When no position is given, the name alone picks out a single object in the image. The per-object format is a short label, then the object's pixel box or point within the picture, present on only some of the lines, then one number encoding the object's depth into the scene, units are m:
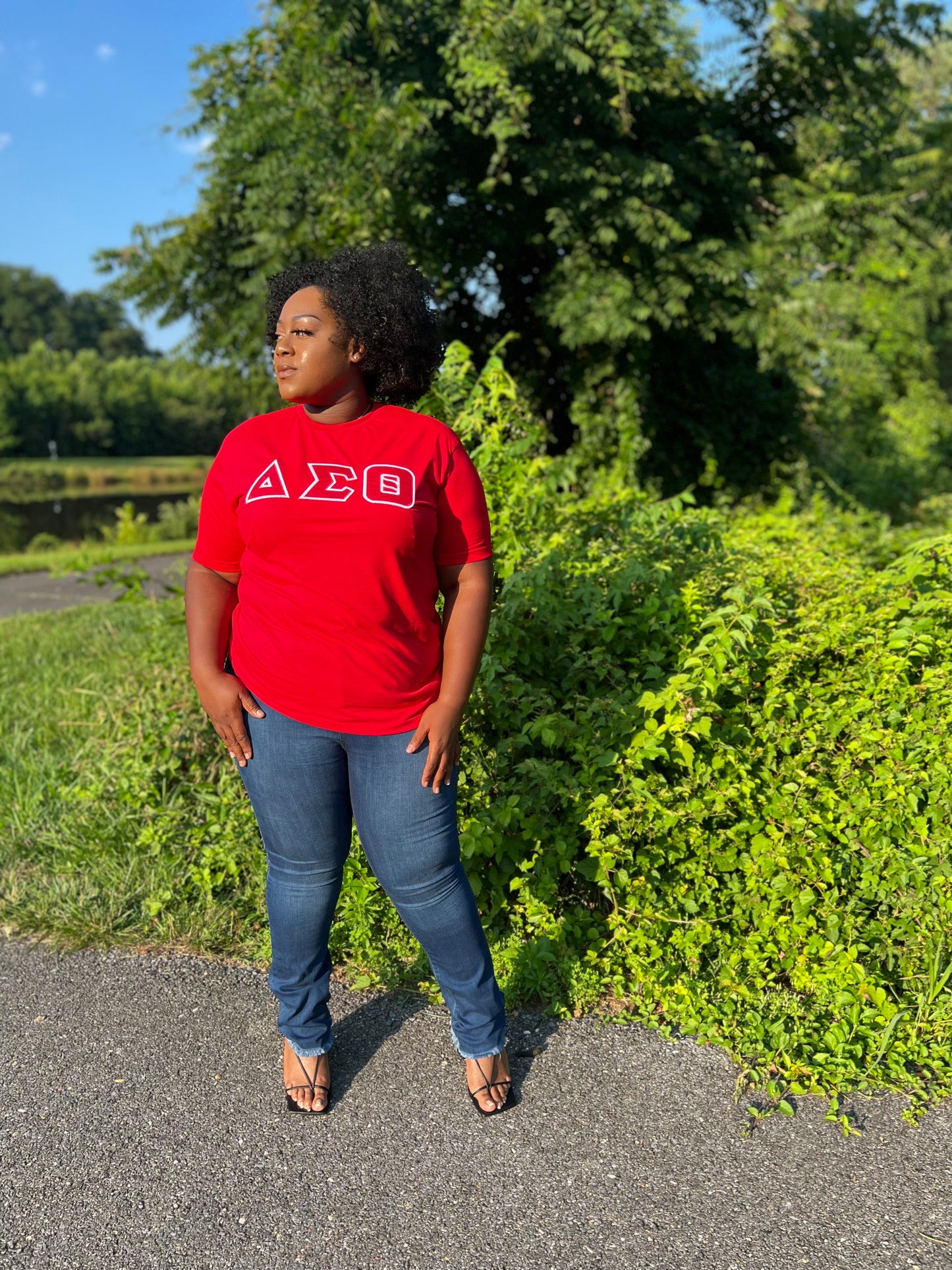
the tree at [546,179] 7.30
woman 2.12
